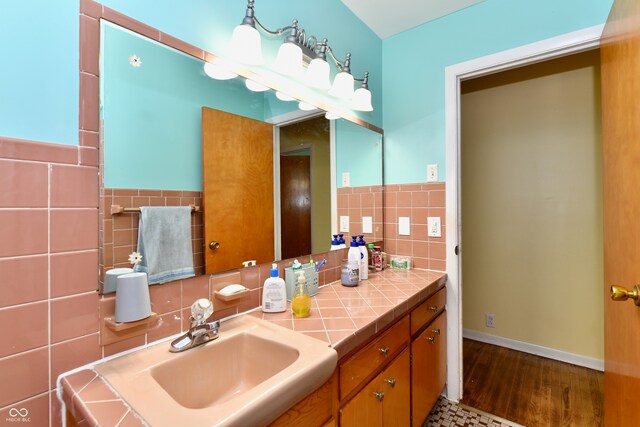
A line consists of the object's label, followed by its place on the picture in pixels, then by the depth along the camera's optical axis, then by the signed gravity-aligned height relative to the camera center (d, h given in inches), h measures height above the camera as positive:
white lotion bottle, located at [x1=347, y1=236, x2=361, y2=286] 59.8 -9.8
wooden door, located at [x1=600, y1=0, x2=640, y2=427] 36.1 +2.0
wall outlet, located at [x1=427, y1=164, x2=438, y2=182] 73.3 +11.0
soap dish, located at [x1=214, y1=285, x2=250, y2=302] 39.7 -10.2
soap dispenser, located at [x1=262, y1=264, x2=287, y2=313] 44.4 -11.8
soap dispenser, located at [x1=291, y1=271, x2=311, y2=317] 42.5 -12.7
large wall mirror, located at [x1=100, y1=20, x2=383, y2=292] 32.4 +10.8
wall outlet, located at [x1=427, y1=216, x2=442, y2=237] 72.9 -2.7
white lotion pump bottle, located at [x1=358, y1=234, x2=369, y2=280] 64.9 -10.2
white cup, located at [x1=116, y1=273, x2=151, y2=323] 30.7 -8.3
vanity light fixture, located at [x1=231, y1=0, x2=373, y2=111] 43.4 +28.0
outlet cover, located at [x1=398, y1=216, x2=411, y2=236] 77.6 -2.5
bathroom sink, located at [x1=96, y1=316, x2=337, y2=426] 23.0 -15.0
